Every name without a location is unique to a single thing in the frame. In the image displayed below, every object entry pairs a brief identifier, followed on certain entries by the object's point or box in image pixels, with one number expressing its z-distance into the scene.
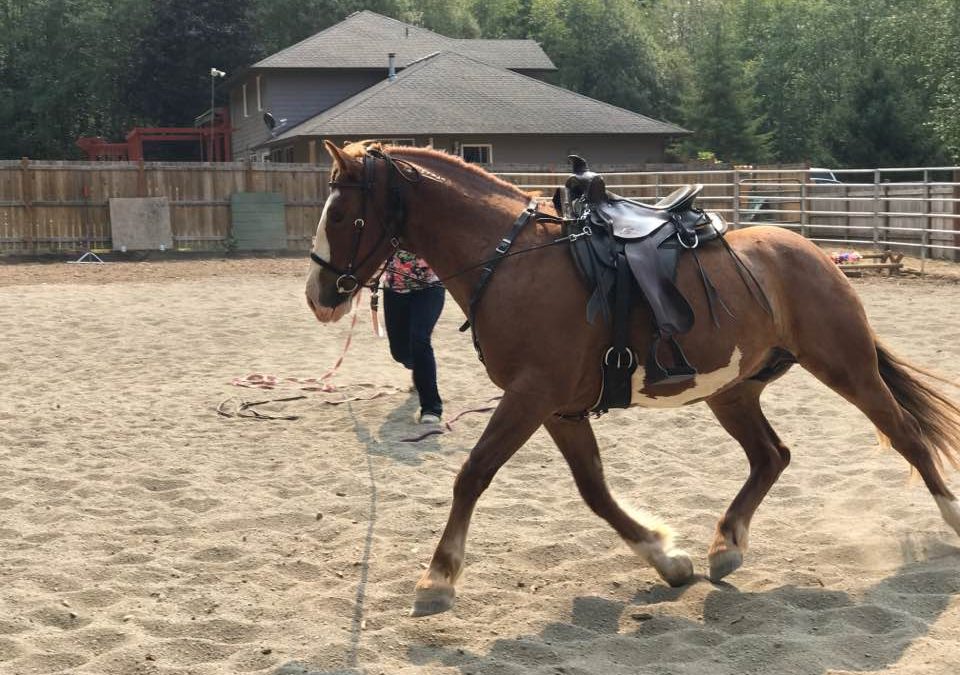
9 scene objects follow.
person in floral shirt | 7.59
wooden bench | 16.56
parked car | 29.25
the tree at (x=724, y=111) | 44.22
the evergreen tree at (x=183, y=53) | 45.88
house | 31.89
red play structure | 35.84
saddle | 4.48
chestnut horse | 4.38
